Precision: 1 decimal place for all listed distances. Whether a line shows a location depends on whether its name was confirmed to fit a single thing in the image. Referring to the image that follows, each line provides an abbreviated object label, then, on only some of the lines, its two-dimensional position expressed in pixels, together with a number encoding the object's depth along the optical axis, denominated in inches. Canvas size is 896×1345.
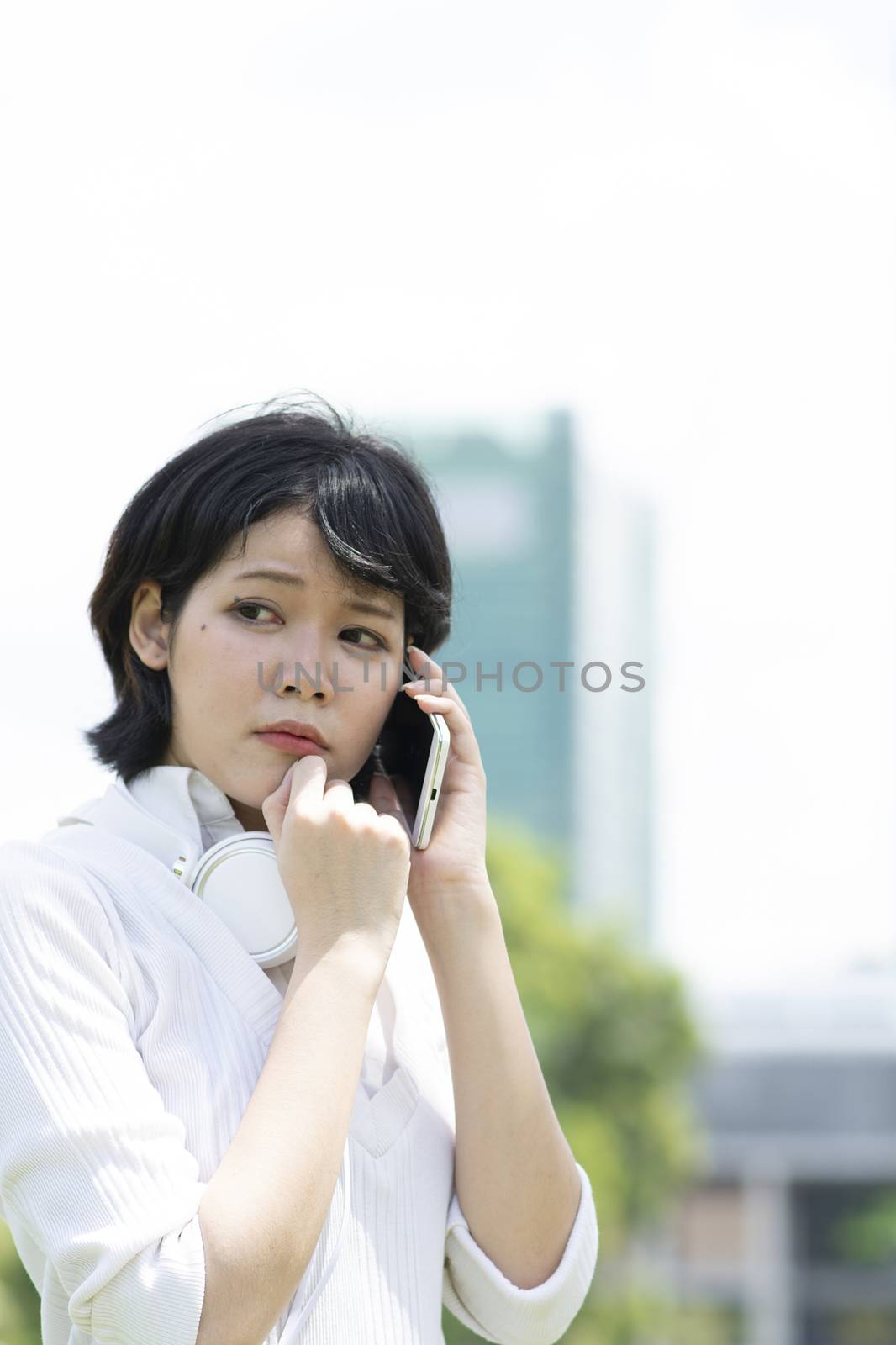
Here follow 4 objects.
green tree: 754.8
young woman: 69.9
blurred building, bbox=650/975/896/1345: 1273.4
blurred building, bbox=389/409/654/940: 3157.0
